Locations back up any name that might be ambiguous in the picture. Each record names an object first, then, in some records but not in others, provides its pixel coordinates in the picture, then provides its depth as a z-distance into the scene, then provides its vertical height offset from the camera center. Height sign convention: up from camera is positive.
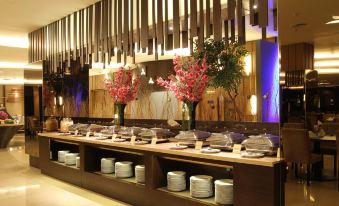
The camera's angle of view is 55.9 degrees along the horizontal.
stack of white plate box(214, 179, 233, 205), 3.02 -0.82
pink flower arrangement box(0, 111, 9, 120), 12.27 -0.23
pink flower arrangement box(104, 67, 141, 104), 5.04 +0.35
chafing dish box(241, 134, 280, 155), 2.88 -0.34
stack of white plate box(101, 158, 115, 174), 4.56 -0.82
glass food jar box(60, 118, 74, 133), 6.01 -0.31
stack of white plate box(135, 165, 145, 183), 3.91 -0.81
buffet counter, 2.67 -0.72
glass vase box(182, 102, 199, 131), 3.82 -0.07
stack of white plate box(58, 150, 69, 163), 5.66 -0.83
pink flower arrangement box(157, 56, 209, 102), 3.68 +0.31
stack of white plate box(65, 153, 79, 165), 5.39 -0.84
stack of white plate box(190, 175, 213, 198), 3.23 -0.82
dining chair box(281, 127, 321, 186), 2.98 -0.42
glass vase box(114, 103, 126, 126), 5.15 -0.09
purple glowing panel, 7.41 +0.92
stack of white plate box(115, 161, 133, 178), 4.24 -0.82
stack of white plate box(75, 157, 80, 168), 5.11 -0.88
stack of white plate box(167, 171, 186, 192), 3.49 -0.81
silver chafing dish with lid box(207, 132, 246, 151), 3.22 -0.34
